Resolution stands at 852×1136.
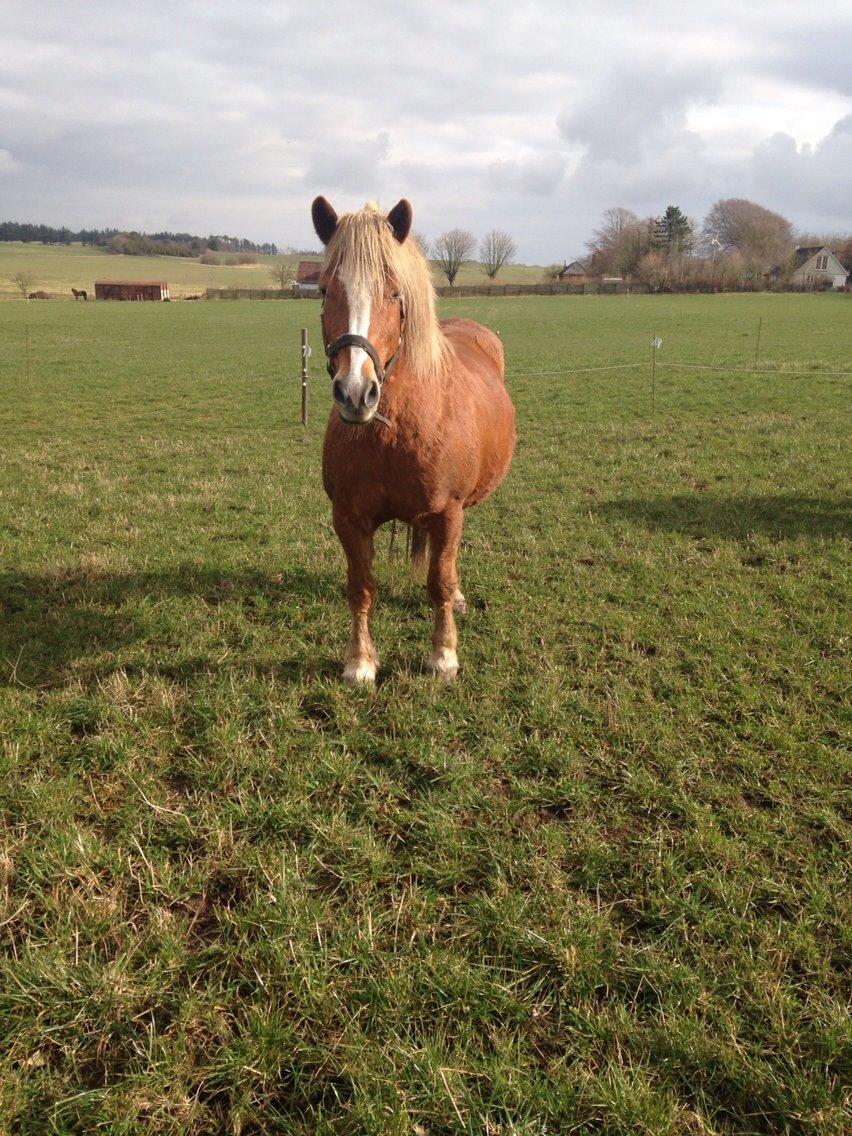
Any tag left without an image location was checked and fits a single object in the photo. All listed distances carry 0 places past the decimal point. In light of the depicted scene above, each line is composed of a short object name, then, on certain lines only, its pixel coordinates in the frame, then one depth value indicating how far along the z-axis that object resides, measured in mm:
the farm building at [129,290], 78000
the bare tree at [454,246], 85131
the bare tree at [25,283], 71000
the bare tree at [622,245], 89188
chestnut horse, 3090
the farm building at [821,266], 88562
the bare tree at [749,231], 87812
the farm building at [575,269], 112612
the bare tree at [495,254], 98812
